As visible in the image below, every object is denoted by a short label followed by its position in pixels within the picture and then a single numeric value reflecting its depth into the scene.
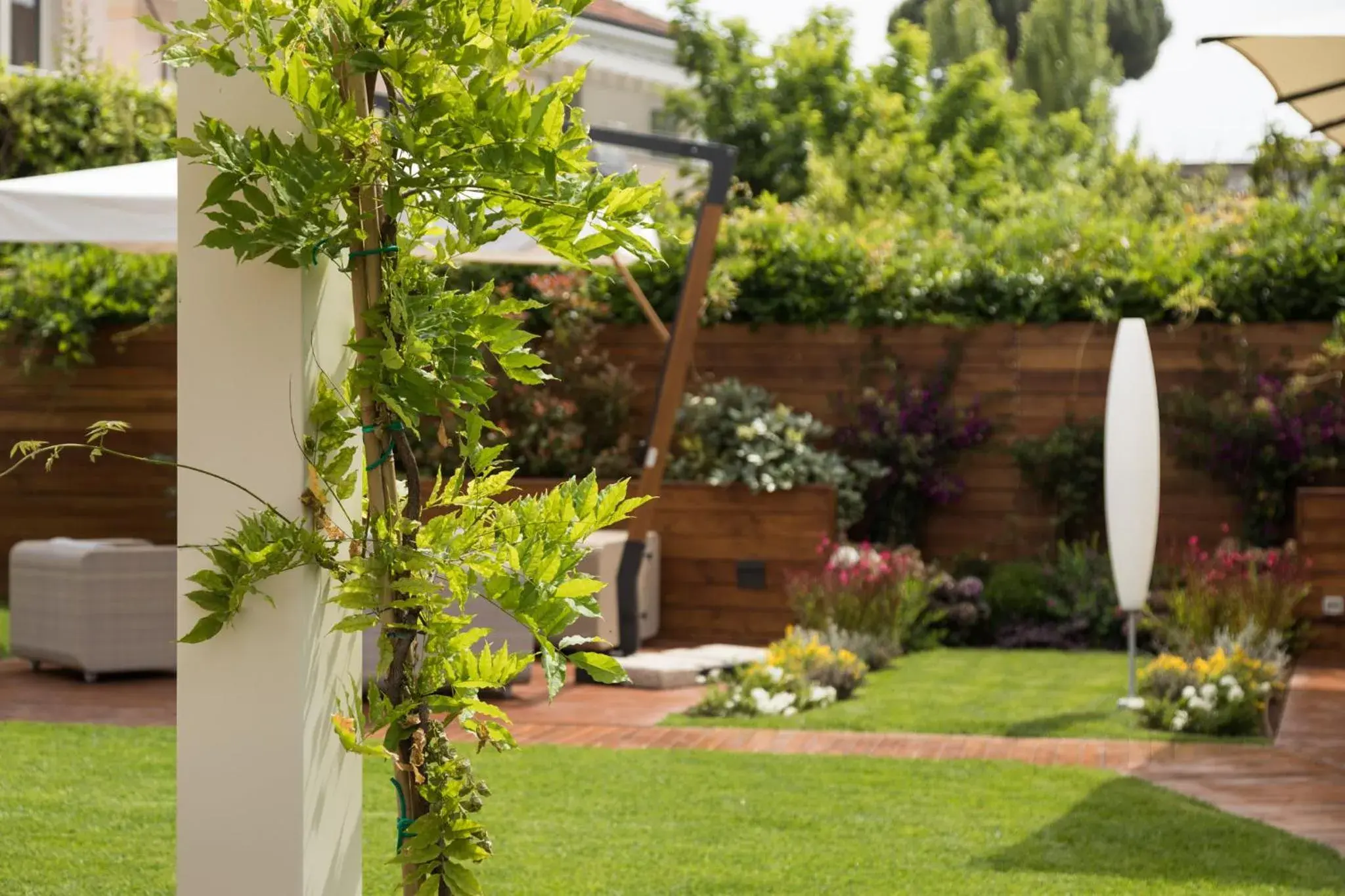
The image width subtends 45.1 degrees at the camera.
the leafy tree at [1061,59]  34.06
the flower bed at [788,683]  7.48
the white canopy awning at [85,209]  6.87
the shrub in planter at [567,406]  10.57
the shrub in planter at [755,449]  10.12
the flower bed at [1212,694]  6.91
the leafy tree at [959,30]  34.41
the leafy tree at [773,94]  22.08
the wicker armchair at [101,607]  8.05
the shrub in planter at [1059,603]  9.83
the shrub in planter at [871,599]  9.22
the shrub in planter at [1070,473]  10.27
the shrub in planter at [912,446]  10.48
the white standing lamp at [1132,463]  7.80
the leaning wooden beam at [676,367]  8.74
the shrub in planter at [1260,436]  9.77
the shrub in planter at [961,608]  10.00
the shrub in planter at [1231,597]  8.39
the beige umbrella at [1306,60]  5.64
